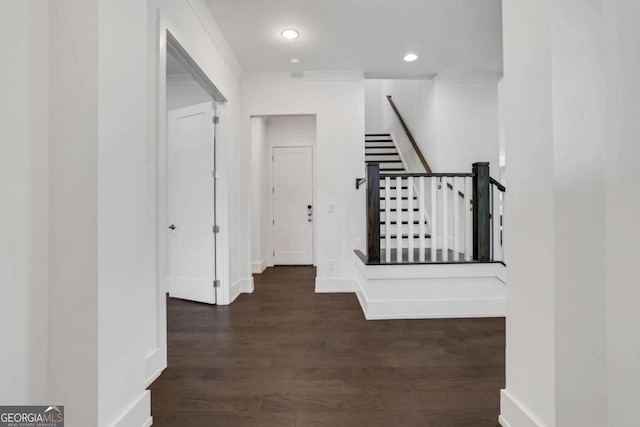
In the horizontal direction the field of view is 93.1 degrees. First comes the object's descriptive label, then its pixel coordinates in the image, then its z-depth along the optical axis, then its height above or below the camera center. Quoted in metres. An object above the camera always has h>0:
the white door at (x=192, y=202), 3.50 +0.14
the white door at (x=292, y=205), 5.96 +0.18
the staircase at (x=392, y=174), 3.82 +0.56
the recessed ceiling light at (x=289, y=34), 3.18 +1.92
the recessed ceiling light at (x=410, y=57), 3.76 +1.97
